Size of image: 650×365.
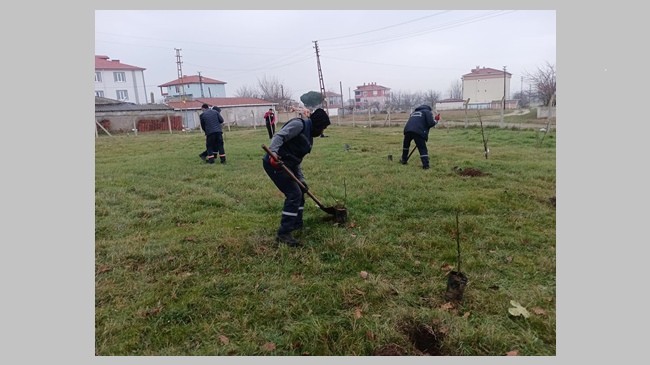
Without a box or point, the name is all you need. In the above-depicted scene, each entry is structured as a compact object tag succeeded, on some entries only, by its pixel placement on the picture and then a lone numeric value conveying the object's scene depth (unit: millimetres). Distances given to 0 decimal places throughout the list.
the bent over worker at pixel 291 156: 4387
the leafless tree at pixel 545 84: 29072
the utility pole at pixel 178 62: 45912
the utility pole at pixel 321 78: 32500
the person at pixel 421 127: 8547
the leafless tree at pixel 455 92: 77131
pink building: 98000
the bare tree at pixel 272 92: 66188
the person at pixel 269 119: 13867
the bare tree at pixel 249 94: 71825
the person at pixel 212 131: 9898
